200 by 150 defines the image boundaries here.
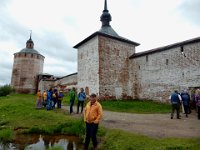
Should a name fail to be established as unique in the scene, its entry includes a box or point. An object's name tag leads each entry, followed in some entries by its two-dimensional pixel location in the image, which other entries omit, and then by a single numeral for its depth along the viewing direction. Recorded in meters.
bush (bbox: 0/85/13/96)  24.78
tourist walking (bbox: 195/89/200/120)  7.04
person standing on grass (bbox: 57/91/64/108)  9.27
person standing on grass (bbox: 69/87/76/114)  8.21
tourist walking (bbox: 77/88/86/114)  7.79
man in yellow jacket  3.65
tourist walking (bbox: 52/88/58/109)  9.23
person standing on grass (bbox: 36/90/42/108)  9.38
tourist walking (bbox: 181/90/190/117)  8.20
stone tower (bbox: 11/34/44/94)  28.95
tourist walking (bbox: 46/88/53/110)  8.89
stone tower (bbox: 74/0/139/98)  13.49
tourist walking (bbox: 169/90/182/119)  7.30
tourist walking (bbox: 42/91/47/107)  9.65
